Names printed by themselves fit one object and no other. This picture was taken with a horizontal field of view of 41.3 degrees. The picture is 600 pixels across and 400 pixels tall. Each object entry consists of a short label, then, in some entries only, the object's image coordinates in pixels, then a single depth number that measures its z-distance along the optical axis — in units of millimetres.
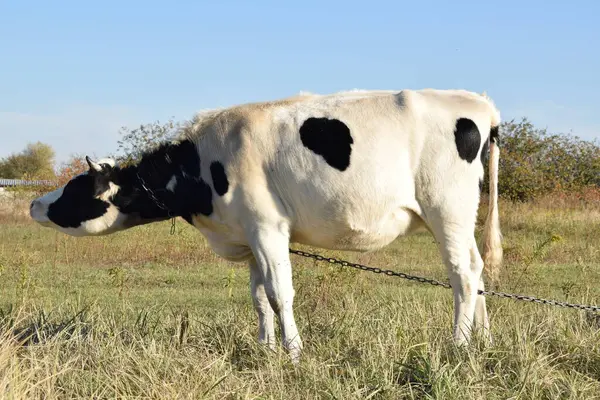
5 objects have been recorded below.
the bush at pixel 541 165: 32250
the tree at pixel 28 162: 82312
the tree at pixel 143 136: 39344
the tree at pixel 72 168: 42388
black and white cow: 7062
